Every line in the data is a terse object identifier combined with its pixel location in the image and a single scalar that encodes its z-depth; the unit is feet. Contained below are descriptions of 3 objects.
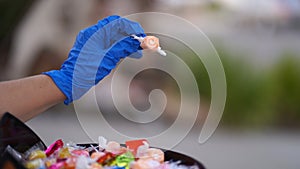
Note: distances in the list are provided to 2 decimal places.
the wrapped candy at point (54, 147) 5.59
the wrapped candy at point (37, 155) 5.45
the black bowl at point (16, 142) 5.19
